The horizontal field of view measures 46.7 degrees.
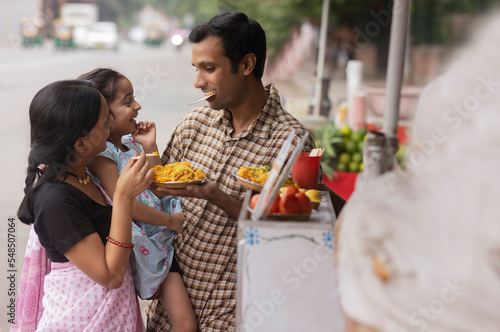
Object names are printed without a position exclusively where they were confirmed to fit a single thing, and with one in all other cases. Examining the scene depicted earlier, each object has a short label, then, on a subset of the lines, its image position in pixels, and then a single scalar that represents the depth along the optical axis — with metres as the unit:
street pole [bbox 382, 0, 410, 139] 3.90
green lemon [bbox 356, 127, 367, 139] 5.86
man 2.73
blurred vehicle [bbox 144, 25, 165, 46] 46.82
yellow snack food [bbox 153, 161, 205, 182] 2.40
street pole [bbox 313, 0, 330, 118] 8.59
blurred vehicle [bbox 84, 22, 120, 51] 37.53
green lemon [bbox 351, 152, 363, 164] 5.55
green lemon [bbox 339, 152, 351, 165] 5.59
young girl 2.50
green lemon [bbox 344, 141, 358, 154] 5.66
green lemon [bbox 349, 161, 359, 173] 5.49
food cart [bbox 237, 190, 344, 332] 1.80
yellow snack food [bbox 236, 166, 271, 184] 2.28
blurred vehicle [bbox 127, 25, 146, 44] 54.81
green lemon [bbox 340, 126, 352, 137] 5.87
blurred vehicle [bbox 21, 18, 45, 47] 38.59
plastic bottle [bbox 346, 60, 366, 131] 7.20
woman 2.15
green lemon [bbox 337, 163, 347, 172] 5.54
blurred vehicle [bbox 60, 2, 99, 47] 51.30
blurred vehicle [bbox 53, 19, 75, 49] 37.12
